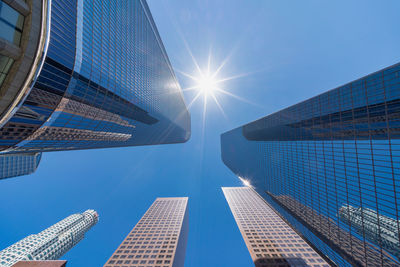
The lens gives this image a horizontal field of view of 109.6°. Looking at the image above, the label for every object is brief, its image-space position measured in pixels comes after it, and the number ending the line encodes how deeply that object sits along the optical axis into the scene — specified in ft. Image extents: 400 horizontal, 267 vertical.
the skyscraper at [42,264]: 97.10
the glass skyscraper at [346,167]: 84.38
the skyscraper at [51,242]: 310.86
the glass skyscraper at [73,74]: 31.89
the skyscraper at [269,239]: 220.99
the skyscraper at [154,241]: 232.73
